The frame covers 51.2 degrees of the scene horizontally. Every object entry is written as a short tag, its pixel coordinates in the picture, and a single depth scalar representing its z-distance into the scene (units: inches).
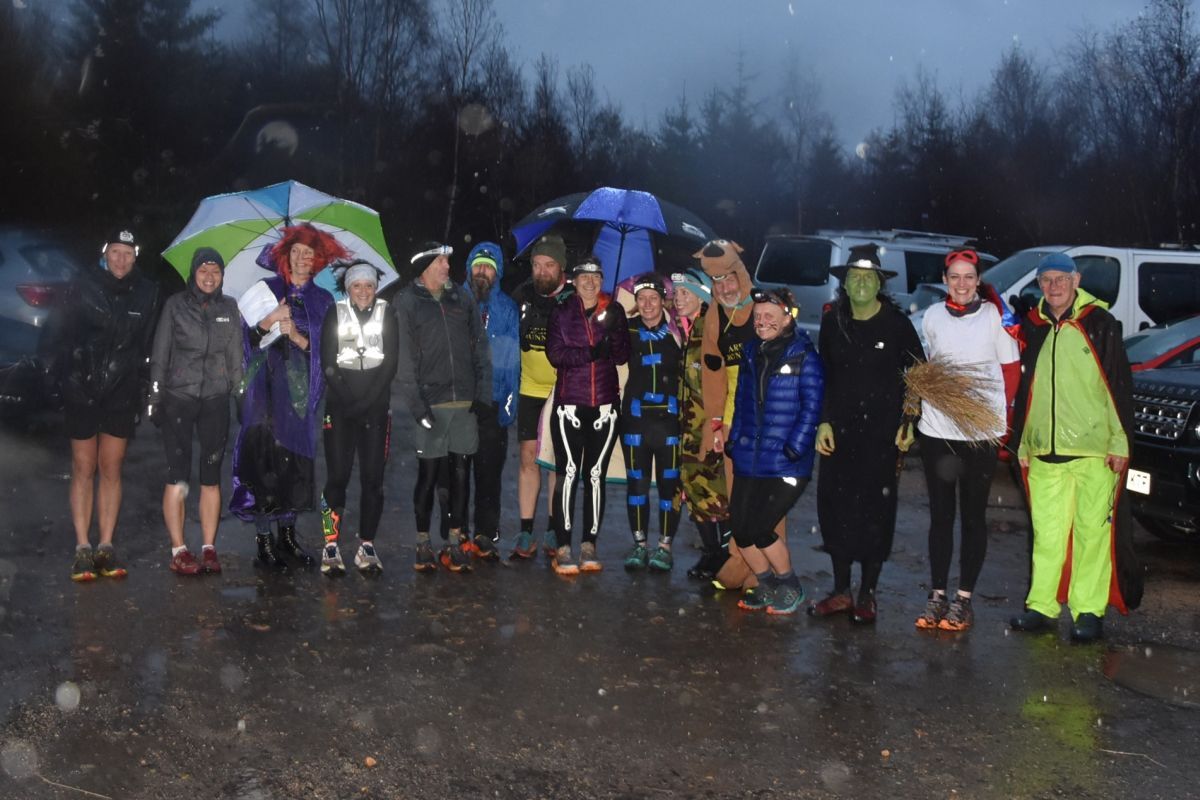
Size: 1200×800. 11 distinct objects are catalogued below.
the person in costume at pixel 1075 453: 259.6
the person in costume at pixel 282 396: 291.9
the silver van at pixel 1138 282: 563.2
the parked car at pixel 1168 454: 320.2
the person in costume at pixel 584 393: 298.4
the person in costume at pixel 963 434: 262.2
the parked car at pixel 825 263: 664.4
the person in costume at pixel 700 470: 300.0
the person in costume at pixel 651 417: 304.2
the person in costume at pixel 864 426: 265.9
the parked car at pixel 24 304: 436.5
